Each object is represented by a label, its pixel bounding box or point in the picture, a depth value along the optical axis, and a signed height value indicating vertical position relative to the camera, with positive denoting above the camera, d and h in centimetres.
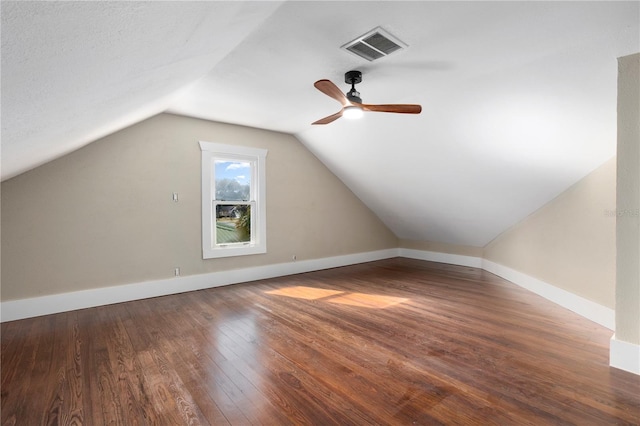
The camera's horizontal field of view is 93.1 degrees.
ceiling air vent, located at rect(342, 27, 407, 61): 238 +138
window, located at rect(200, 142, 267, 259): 473 +16
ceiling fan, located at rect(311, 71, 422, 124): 285 +102
